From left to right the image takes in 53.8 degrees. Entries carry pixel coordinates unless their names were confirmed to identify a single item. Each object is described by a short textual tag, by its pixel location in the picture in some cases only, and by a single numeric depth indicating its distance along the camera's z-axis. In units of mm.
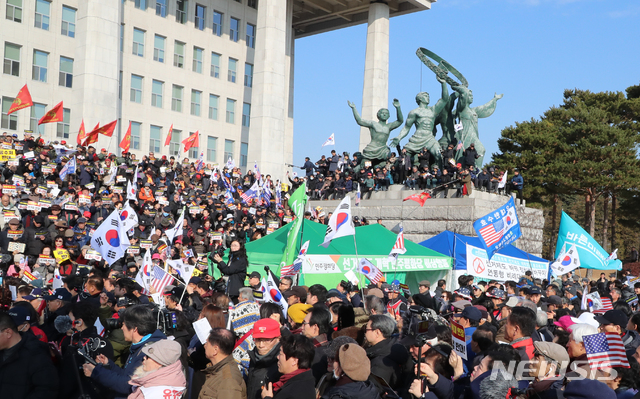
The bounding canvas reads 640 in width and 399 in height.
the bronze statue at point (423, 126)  27609
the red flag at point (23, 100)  24930
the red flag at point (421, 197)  21923
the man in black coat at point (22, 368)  4172
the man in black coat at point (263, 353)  4531
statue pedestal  23734
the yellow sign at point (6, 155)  17188
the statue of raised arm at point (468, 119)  27922
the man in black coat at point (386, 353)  4688
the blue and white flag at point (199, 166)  27359
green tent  13859
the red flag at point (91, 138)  25339
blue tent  17922
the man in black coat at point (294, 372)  4160
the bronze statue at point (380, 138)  28859
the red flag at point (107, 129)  25856
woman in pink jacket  4027
